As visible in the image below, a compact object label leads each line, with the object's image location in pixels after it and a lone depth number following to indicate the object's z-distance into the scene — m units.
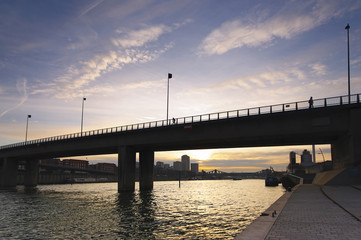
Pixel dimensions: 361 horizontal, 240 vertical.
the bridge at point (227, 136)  43.12
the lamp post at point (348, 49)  48.77
